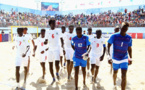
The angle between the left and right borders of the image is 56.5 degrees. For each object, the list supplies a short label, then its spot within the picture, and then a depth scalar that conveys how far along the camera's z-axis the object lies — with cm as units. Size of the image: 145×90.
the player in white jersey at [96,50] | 486
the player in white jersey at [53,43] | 469
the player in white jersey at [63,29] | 637
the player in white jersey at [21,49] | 420
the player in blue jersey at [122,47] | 342
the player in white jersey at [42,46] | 534
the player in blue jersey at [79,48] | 402
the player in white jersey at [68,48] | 538
